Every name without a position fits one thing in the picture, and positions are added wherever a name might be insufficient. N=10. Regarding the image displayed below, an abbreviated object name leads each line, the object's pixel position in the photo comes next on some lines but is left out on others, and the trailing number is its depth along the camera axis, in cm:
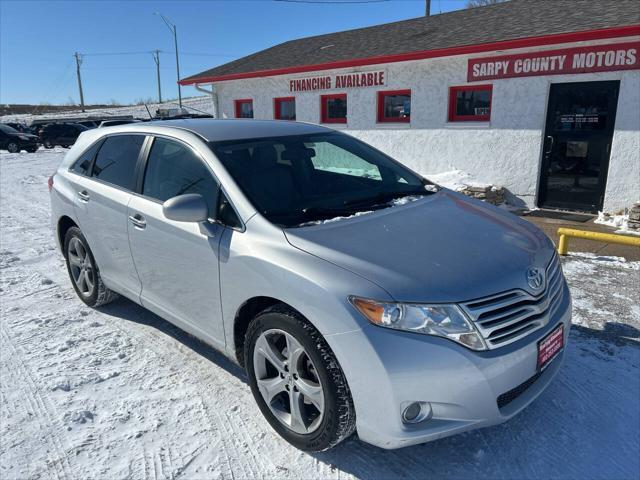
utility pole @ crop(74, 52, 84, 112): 6619
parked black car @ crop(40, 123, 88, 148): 2938
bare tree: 3145
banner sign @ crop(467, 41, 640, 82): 765
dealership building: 794
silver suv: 217
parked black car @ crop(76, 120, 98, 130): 3212
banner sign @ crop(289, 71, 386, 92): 1128
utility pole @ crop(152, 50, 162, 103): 6719
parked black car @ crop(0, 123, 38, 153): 2594
